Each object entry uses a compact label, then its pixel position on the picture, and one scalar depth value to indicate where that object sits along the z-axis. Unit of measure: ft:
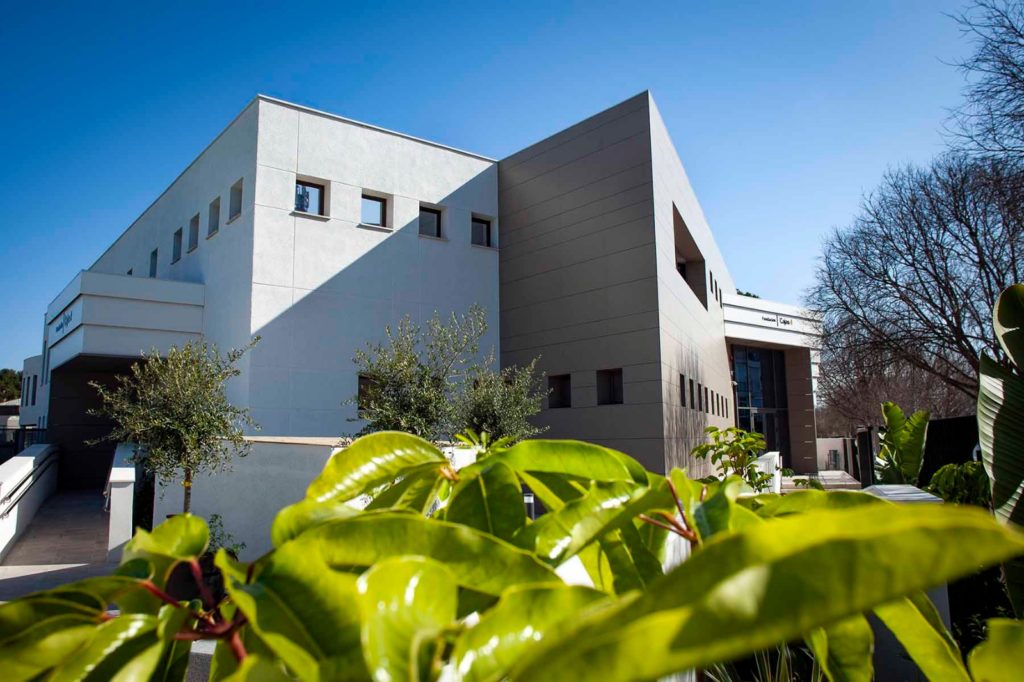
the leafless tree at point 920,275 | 60.95
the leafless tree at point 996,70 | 42.91
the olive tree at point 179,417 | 32.89
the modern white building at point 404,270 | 50.24
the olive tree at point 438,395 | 39.68
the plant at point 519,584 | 0.86
